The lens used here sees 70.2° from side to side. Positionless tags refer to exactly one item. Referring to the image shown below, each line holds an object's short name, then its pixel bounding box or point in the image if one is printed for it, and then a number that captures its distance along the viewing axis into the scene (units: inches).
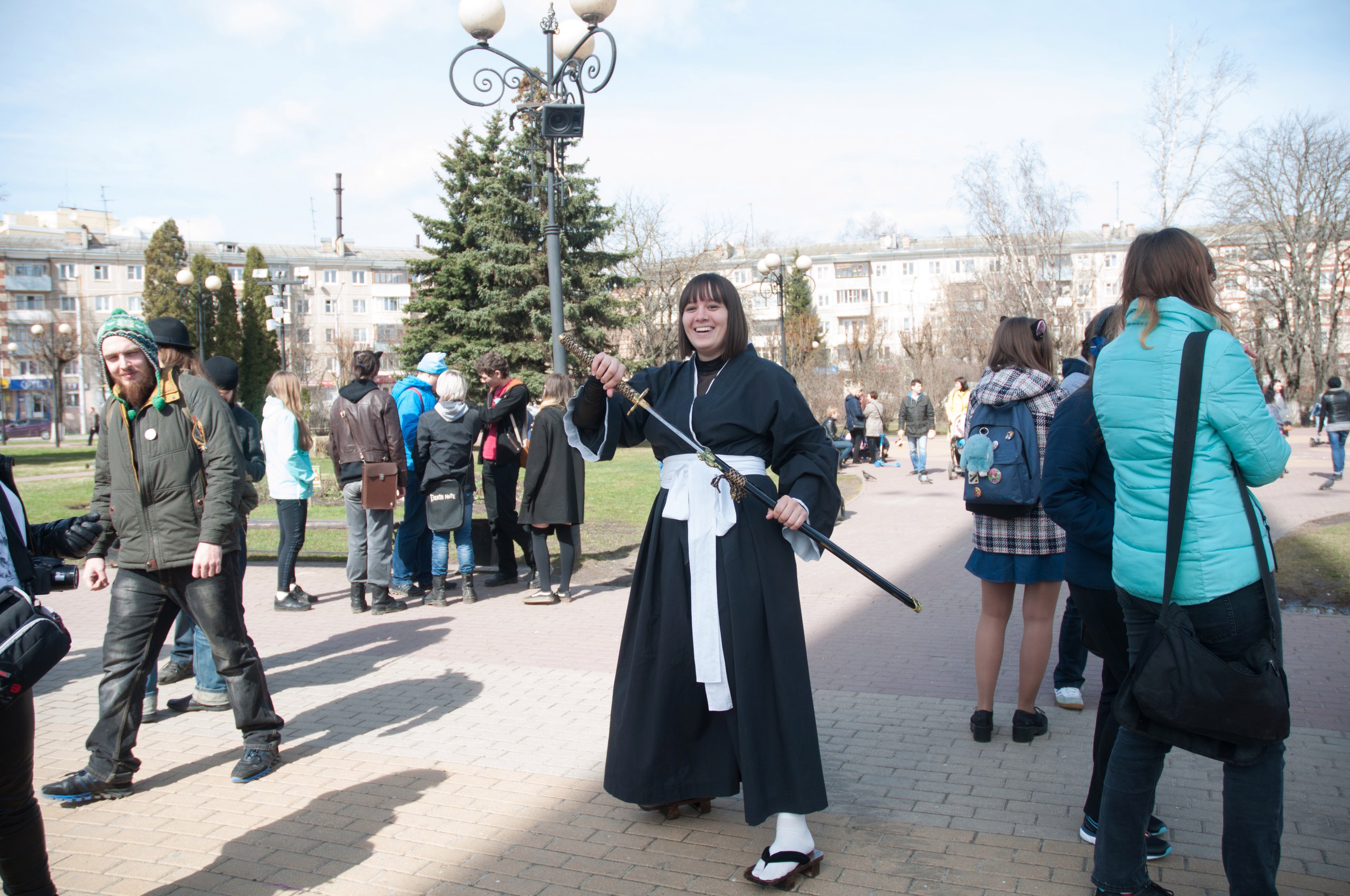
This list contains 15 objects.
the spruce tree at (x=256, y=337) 2439.7
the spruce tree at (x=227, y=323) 2377.0
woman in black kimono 130.0
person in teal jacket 102.5
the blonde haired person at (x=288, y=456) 301.1
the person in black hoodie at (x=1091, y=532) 134.1
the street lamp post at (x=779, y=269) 863.1
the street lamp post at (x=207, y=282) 1052.5
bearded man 160.9
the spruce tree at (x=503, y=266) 1238.3
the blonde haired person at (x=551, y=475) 305.0
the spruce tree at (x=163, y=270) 2455.7
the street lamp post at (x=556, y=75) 362.9
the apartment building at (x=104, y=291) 2664.9
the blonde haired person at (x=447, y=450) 310.5
